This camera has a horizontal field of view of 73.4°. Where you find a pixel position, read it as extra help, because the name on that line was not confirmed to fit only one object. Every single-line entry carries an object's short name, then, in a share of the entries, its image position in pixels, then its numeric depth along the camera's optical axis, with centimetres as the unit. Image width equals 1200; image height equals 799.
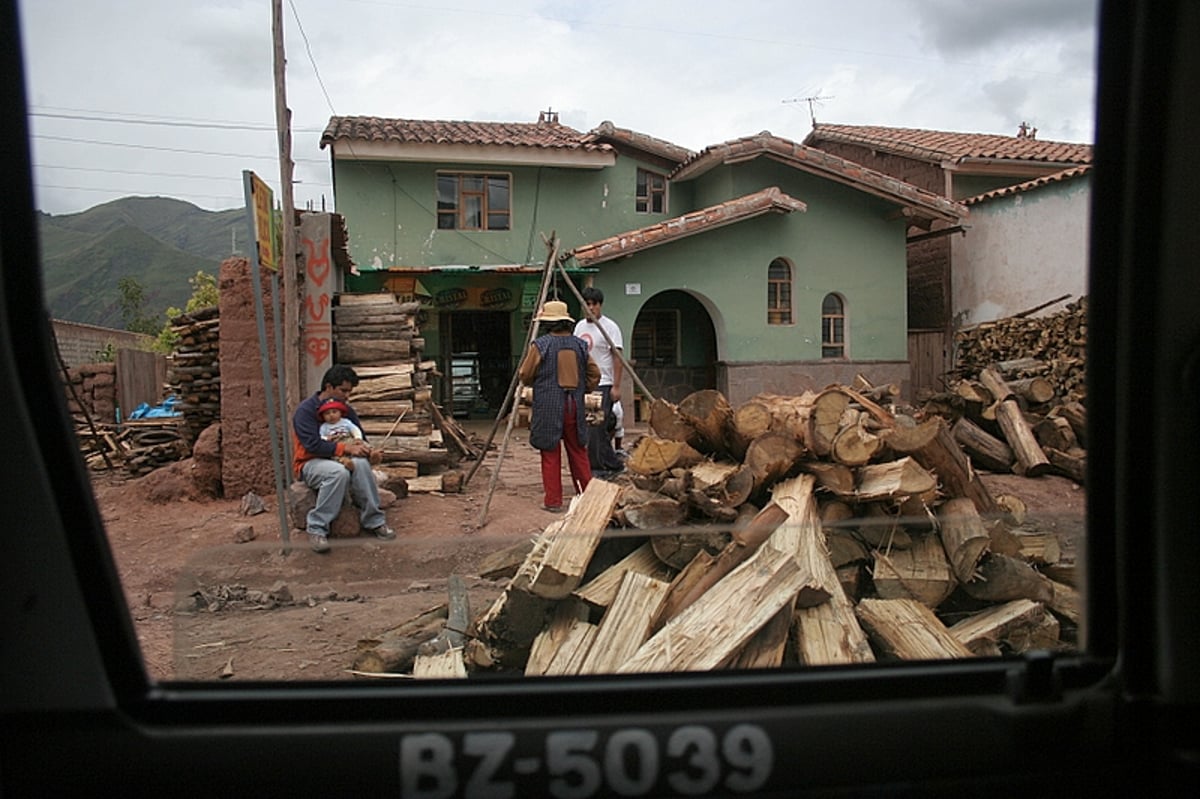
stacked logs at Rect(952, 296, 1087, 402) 972
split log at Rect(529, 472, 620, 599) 334
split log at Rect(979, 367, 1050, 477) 868
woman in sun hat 754
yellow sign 576
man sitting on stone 634
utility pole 709
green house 1559
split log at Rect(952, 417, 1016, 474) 910
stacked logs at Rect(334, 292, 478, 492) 852
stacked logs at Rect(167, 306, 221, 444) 891
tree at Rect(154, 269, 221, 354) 1630
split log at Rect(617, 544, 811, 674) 270
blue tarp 1305
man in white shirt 873
